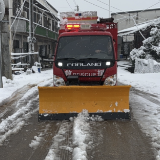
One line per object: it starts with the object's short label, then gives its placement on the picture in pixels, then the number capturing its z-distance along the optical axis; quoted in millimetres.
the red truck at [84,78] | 5031
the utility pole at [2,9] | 7923
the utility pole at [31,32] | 18688
